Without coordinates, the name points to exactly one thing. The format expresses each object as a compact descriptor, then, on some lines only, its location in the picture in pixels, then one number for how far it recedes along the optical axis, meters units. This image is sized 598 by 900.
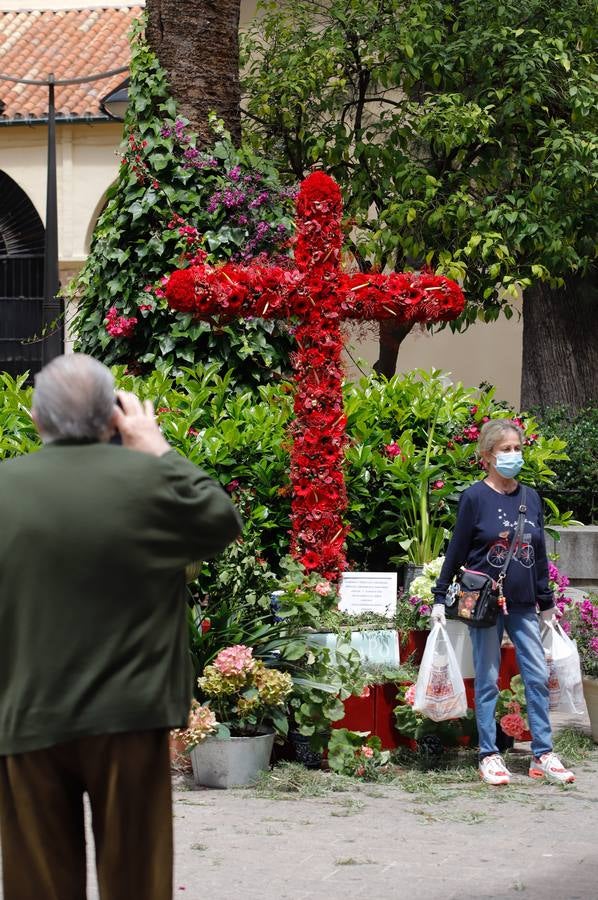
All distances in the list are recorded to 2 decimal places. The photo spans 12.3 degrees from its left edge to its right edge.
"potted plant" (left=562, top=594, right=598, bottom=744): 14.65
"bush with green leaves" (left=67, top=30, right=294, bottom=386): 18.55
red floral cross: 14.35
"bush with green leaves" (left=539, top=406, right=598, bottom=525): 22.27
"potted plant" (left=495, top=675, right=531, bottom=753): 14.10
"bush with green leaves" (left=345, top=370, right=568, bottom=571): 15.84
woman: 13.18
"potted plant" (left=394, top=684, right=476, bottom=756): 13.85
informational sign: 14.74
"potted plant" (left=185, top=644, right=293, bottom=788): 12.90
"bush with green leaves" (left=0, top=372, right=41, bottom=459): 15.52
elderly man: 6.15
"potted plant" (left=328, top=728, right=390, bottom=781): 13.38
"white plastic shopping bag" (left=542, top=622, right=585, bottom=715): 13.85
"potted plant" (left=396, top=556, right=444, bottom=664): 14.40
